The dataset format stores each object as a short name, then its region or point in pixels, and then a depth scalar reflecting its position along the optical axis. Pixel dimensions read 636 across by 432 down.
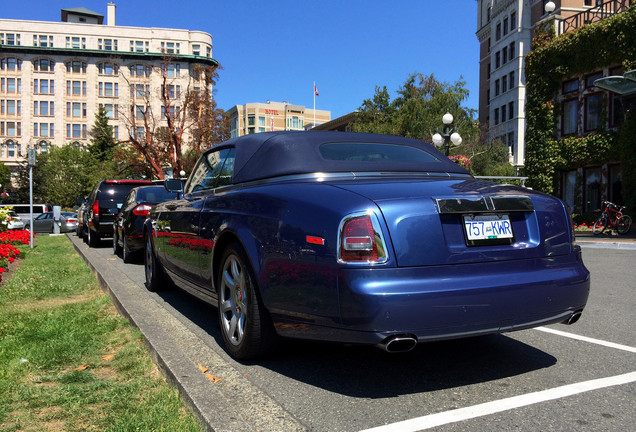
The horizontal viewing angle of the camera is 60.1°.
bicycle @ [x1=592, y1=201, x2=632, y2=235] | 20.19
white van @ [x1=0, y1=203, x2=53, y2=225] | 36.78
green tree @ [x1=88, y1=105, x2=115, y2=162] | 71.12
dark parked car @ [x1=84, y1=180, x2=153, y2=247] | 13.69
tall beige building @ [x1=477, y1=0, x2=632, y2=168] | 47.09
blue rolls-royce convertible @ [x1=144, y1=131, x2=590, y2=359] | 2.90
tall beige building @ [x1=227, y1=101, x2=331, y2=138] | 132.88
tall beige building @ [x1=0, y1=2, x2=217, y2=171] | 80.31
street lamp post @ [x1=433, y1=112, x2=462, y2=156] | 19.35
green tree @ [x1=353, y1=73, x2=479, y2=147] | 43.12
